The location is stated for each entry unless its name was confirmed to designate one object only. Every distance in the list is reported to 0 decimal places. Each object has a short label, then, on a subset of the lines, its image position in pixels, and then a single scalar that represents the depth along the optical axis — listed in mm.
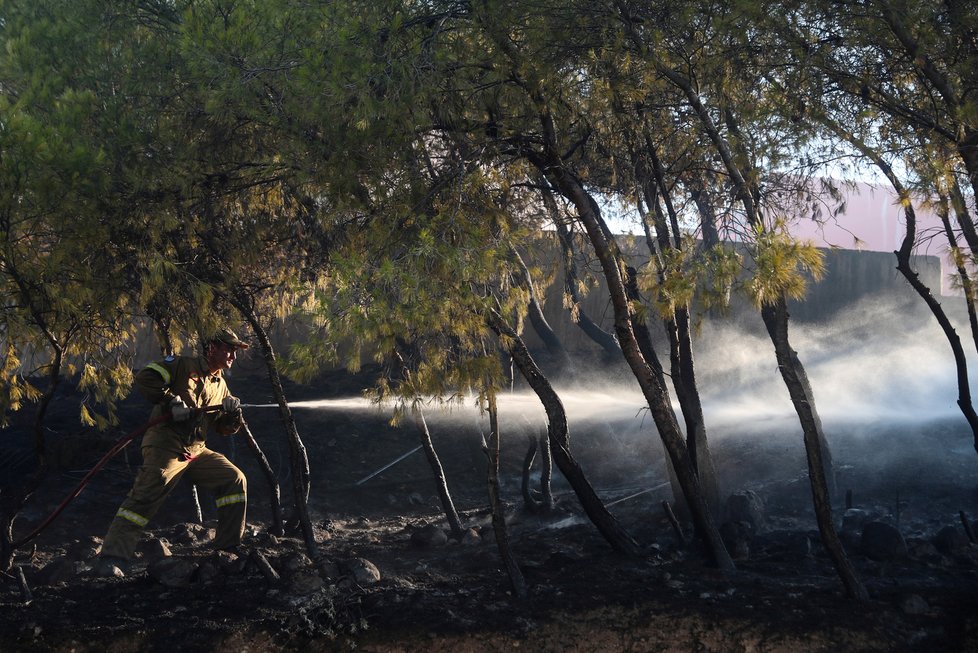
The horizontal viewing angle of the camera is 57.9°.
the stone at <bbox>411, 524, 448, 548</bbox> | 8656
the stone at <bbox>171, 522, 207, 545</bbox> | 8594
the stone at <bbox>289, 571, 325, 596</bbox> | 6598
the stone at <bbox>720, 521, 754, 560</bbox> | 8242
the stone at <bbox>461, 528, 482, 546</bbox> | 8672
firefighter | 6066
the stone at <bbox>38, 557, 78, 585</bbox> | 7062
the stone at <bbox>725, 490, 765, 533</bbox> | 9477
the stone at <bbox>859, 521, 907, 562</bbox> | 8016
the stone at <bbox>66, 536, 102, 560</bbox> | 8212
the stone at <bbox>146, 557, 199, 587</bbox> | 6809
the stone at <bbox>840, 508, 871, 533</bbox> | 9492
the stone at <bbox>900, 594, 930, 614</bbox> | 6230
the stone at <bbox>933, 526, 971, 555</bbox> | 8258
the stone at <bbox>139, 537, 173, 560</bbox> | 7832
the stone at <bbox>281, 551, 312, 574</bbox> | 7090
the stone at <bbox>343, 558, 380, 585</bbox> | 6832
